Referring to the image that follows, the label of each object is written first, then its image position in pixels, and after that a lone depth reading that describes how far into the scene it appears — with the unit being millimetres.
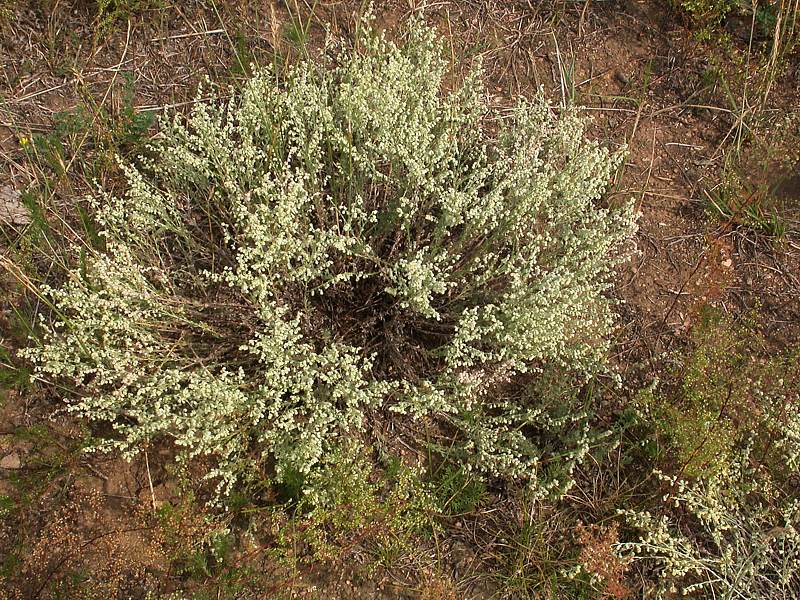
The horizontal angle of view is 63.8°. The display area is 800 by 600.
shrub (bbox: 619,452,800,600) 2639
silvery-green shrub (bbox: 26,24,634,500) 2598
